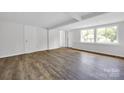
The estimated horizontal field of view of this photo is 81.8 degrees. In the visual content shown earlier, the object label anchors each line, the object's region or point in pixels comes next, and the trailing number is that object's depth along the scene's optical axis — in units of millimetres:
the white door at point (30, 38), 5217
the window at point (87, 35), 5722
